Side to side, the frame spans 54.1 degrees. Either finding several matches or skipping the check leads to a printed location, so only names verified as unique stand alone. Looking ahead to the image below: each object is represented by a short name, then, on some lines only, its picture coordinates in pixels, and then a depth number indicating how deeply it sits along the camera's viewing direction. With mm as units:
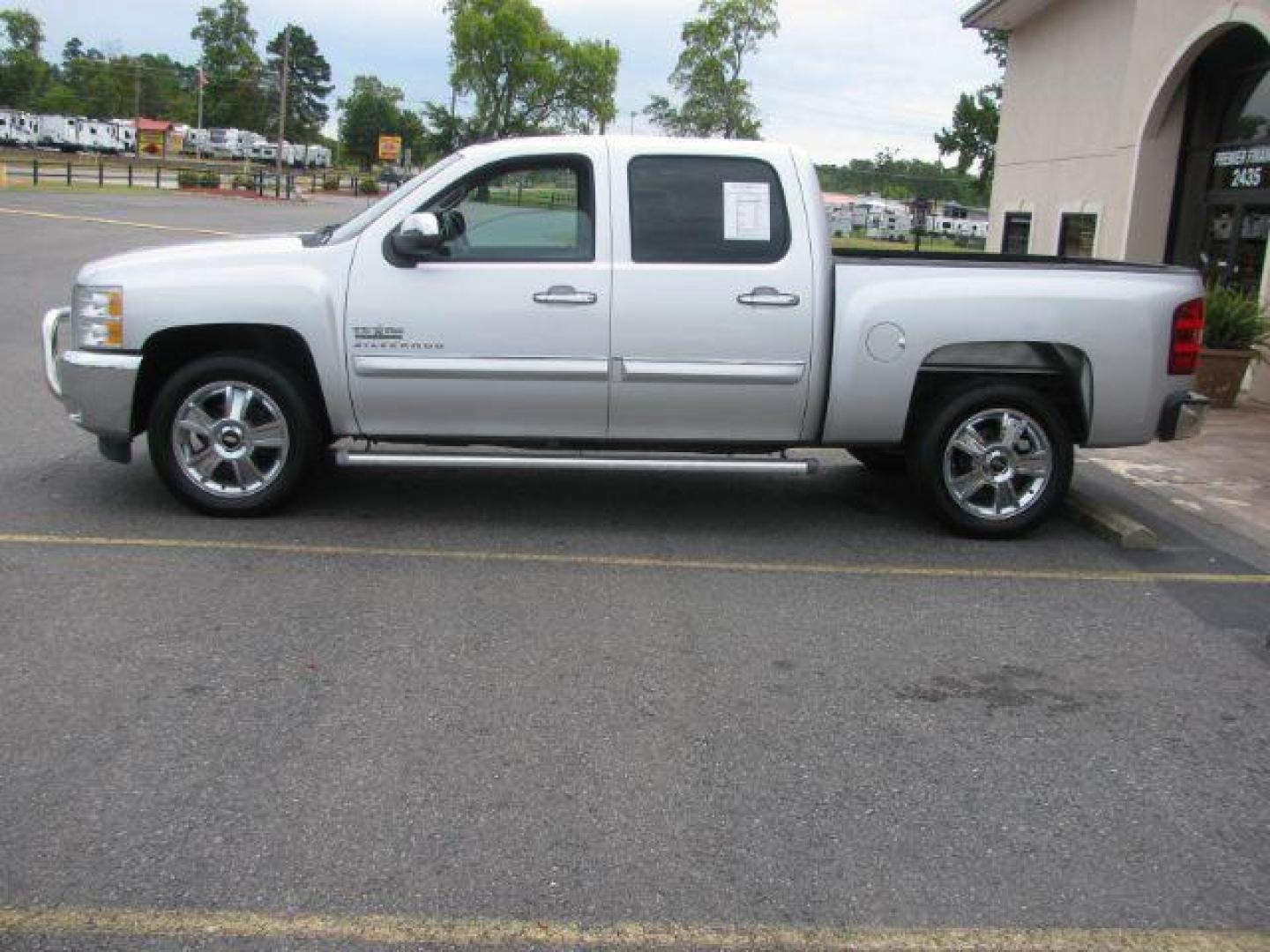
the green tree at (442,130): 72381
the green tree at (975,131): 44281
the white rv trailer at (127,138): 89812
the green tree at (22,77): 110875
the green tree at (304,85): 137750
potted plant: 11516
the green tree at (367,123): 118062
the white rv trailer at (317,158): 103562
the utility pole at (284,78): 69700
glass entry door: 13008
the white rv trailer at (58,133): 83125
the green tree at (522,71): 77812
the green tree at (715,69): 52281
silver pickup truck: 6469
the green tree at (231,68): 118938
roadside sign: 87125
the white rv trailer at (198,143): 94875
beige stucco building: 13109
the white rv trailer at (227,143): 94250
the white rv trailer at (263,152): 96375
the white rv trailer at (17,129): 79125
